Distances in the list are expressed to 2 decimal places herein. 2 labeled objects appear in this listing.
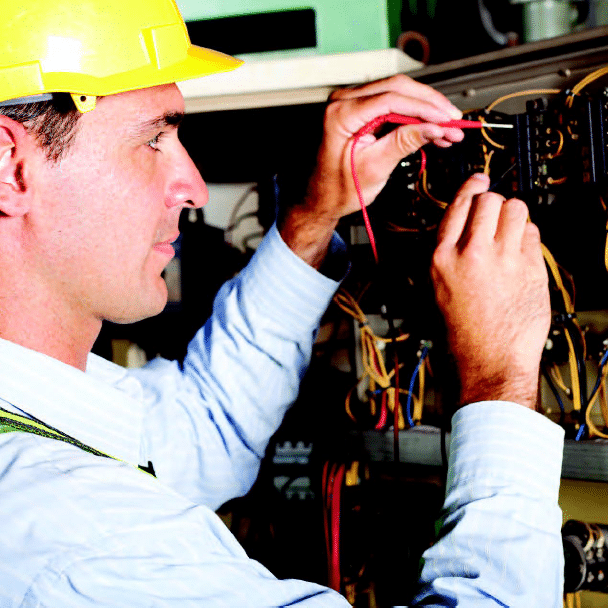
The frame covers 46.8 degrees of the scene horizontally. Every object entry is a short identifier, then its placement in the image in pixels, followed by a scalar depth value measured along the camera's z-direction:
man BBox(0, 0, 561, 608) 0.64
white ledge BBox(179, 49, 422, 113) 1.12
